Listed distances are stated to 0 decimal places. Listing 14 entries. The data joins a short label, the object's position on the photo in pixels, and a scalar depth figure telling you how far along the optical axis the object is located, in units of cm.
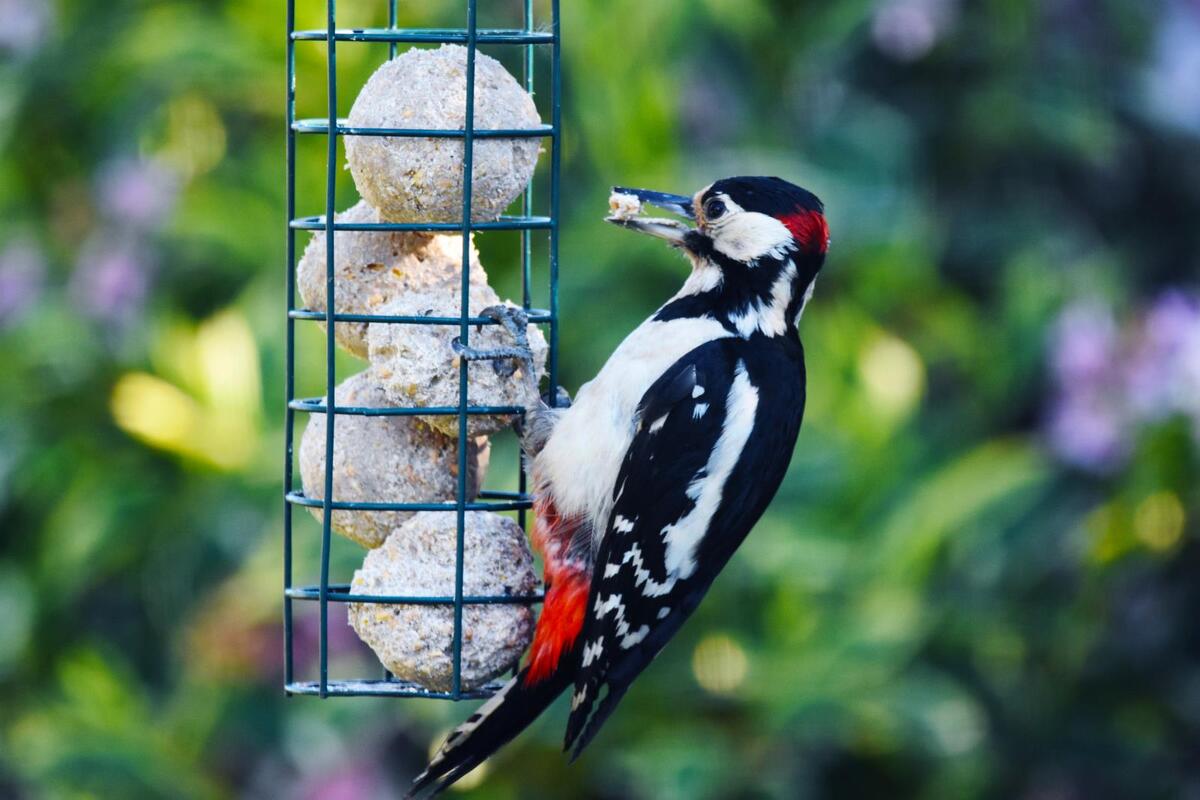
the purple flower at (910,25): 1111
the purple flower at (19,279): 1105
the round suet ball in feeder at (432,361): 592
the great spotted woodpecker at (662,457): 616
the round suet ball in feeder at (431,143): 579
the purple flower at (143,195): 1066
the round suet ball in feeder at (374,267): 609
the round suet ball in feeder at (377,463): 604
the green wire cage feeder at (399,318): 579
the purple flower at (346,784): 956
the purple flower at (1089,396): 962
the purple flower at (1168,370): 952
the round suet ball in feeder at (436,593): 591
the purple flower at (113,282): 1054
